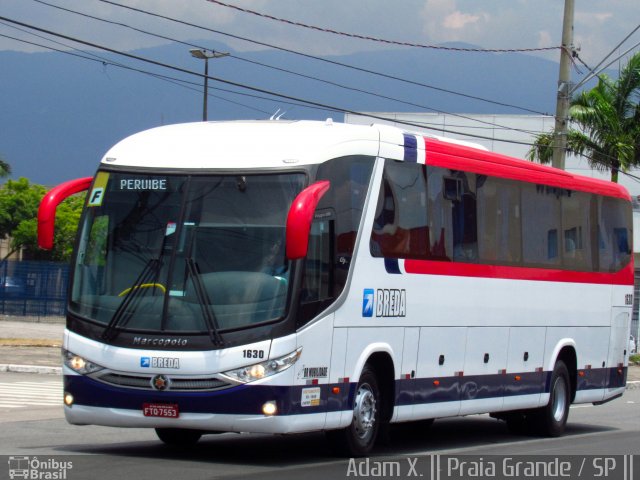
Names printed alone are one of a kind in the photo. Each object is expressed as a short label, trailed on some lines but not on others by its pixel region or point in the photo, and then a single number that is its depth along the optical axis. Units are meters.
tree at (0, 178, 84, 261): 58.44
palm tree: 43.22
